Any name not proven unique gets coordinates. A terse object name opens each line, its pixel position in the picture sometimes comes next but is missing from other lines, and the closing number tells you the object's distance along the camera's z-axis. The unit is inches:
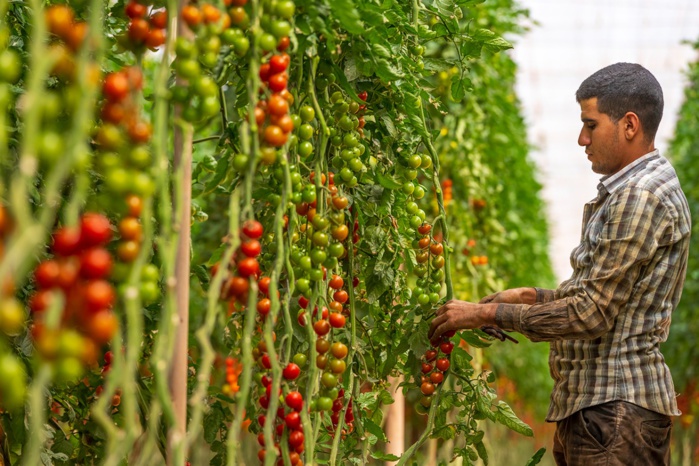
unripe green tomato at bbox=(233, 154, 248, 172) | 141.2
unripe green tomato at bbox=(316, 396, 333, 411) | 150.6
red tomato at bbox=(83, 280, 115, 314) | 121.2
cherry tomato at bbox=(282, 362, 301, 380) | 146.6
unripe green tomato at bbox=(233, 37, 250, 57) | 140.4
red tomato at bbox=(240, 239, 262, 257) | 140.4
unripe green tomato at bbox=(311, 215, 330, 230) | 152.3
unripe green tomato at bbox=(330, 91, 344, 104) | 158.0
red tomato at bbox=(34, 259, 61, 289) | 120.8
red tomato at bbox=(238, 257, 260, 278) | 140.2
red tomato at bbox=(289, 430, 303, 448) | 148.0
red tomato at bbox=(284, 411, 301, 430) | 147.5
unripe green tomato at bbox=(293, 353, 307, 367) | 153.3
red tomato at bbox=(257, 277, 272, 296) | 146.1
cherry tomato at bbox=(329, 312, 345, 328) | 152.7
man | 164.2
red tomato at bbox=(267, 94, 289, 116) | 141.3
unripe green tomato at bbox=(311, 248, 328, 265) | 151.5
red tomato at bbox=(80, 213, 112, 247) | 125.1
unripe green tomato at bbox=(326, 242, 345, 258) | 152.7
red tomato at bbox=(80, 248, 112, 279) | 123.7
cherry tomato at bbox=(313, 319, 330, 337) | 151.4
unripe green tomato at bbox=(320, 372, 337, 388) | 151.3
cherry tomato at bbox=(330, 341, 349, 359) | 151.2
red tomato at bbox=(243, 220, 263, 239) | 140.9
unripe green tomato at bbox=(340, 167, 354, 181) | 157.2
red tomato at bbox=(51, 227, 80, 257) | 125.0
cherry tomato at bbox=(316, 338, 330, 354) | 151.3
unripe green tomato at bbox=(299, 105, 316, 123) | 151.3
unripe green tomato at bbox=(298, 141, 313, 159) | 151.7
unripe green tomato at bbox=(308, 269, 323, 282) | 151.1
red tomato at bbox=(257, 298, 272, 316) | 146.2
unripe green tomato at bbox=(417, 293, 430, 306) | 165.5
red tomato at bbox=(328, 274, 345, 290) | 156.5
